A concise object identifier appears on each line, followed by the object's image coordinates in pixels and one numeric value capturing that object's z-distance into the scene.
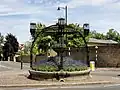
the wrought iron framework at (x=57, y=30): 13.59
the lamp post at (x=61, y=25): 13.10
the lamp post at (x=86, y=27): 14.24
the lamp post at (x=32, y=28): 13.81
